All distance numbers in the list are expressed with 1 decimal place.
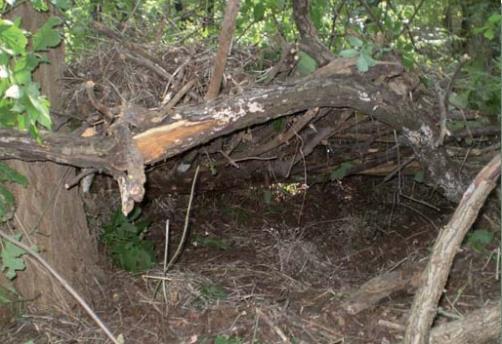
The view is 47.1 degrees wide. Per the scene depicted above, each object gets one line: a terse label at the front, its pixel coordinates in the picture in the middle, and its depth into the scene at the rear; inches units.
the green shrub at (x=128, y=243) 158.4
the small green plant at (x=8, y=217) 119.2
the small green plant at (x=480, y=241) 151.4
